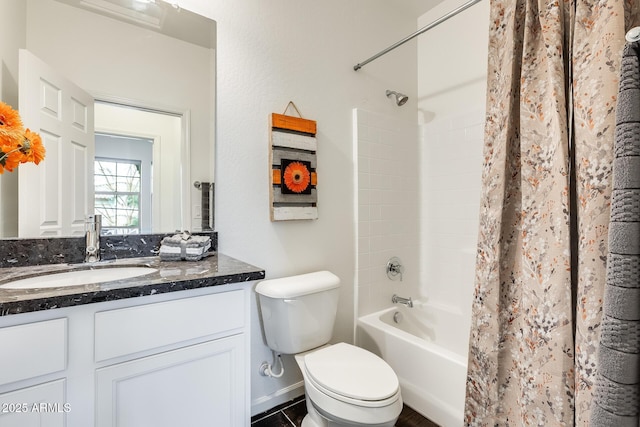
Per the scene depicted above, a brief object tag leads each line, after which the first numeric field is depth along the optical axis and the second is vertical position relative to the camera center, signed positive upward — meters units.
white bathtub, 1.48 -0.80
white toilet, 1.15 -0.67
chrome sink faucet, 1.22 -0.10
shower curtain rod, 1.48 +1.00
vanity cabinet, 0.74 -0.42
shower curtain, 0.83 +0.02
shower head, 2.17 +0.85
